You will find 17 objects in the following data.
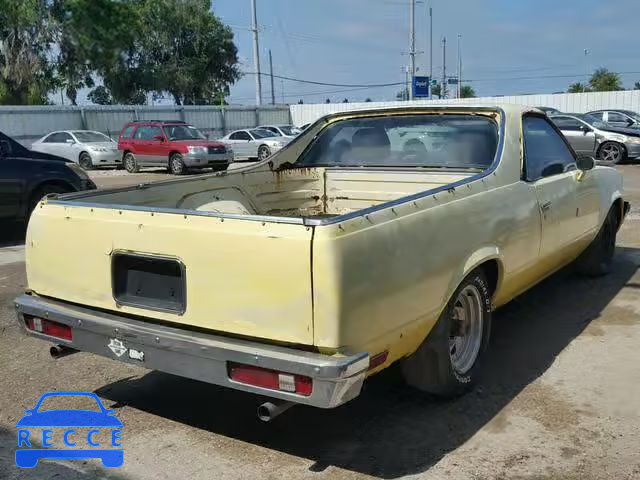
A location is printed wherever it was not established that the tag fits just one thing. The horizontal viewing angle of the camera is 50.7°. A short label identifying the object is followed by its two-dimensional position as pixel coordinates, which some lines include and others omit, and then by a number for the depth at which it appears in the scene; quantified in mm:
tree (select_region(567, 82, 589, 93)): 64981
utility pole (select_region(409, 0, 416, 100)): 41344
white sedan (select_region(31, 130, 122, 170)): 23328
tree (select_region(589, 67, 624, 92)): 58750
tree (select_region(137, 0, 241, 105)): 49438
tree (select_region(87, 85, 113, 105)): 52875
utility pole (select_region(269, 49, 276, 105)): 65250
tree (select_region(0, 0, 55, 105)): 38312
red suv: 21234
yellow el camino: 2803
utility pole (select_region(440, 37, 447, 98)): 69644
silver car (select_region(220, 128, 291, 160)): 25750
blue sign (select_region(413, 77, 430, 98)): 38625
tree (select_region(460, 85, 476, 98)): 87706
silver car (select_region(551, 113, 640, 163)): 18625
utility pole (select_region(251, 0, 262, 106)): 39500
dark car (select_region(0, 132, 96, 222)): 8766
